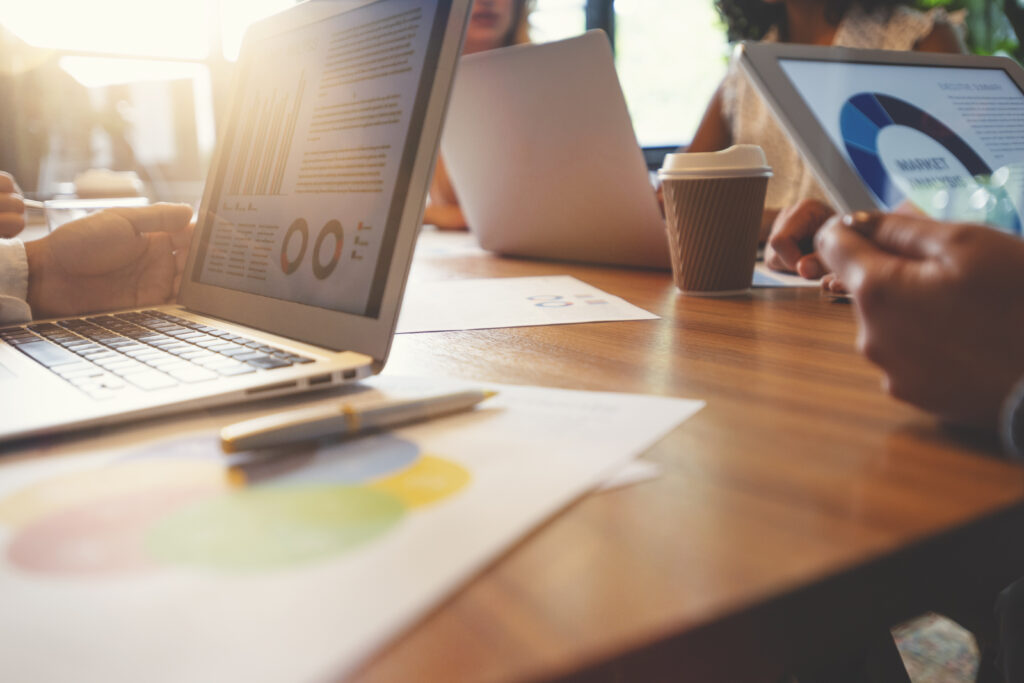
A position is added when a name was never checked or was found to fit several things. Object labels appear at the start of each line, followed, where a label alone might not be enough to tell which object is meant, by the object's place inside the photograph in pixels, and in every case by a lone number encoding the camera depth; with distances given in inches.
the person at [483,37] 70.2
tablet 23.6
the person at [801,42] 62.9
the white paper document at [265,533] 7.8
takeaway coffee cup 27.5
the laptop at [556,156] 34.7
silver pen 13.1
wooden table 8.0
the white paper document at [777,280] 31.6
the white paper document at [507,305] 26.4
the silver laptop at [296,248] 17.3
